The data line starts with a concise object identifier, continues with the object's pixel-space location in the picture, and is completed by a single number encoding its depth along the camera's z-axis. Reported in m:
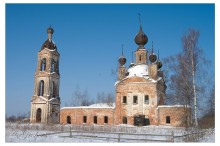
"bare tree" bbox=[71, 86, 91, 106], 55.46
